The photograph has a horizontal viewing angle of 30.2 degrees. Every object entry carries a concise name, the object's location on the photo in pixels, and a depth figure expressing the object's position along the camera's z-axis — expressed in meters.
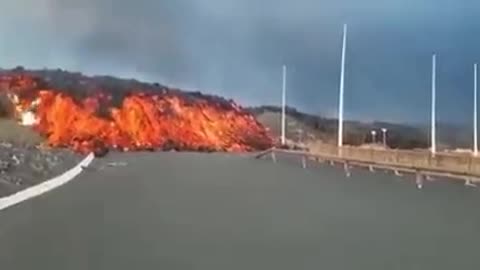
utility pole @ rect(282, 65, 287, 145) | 34.96
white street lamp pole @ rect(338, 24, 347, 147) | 37.00
